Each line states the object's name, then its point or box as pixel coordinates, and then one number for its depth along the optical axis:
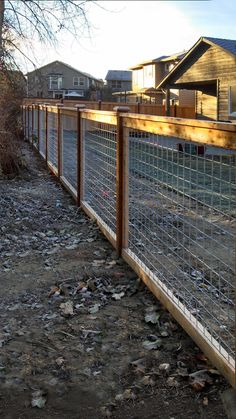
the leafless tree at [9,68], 9.80
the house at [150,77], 47.78
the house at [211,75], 21.72
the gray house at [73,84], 62.22
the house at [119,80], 72.00
